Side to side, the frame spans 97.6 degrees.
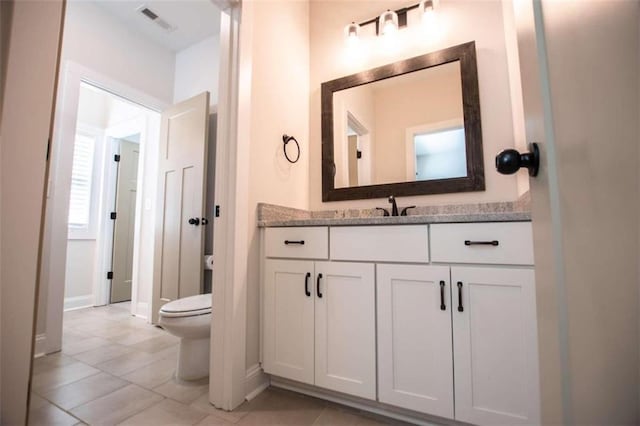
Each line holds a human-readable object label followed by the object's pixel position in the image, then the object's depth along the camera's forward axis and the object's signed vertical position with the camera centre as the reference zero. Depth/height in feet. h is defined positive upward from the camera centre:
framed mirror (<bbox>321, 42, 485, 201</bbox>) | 5.57 +2.32
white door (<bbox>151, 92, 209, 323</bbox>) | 8.04 +0.96
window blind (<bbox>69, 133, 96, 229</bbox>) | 11.26 +2.24
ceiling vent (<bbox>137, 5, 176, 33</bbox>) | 8.22 +6.61
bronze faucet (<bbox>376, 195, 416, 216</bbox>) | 5.69 +0.55
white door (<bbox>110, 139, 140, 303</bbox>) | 11.70 +0.56
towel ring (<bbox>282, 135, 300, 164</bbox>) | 6.07 +2.04
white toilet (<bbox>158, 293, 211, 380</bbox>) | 5.14 -1.79
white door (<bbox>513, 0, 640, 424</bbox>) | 0.86 +0.11
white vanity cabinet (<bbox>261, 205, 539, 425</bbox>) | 3.40 -1.13
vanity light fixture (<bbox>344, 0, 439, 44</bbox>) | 5.91 +4.81
